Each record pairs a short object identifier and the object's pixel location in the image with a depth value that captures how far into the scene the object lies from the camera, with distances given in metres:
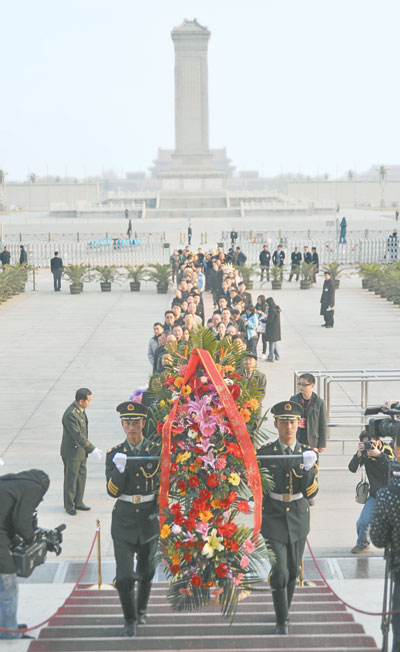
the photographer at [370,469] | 7.56
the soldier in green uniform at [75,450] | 9.53
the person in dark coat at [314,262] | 32.43
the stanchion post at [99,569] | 7.53
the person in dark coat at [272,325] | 18.06
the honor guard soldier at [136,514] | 6.34
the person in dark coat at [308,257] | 33.38
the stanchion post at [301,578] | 7.59
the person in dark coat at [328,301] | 22.17
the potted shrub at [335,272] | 30.82
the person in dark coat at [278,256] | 33.87
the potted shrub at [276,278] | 31.64
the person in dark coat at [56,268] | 31.02
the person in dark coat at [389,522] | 5.60
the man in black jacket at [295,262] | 33.38
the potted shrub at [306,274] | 31.67
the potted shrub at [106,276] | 31.92
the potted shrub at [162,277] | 30.92
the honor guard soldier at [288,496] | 6.45
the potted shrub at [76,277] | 30.97
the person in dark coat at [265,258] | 33.61
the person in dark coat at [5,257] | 33.53
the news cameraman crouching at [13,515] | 6.09
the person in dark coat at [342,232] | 45.55
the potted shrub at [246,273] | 31.11
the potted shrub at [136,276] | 31.93
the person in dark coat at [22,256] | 33.31
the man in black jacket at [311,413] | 9.51
